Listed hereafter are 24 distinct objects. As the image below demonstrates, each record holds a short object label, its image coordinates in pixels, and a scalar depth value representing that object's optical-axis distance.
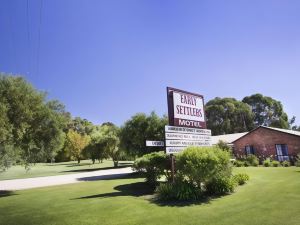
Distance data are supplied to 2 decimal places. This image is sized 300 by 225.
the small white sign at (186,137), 13.27
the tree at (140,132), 29.27
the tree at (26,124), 16.48
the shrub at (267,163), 28.55
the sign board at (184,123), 13.34
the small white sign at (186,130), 13.38
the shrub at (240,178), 14.35
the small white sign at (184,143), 13.16
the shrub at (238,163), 30.25
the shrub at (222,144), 35.10
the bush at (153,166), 14.88
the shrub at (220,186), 12.19
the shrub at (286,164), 28.16
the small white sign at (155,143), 12.37
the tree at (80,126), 87.37
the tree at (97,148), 44.47
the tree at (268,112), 76.19
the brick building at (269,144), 32.62
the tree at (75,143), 62.16
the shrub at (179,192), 11.35
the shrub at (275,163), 28.11
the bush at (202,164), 11.52
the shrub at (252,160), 30.16
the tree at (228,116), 75.06
